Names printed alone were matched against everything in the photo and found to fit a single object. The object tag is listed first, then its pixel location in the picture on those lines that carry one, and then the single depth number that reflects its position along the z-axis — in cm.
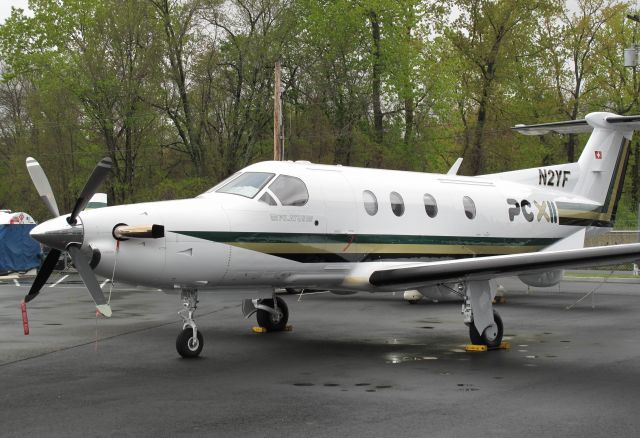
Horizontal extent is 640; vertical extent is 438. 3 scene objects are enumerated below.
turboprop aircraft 1166
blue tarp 3275
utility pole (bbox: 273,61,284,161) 2950
